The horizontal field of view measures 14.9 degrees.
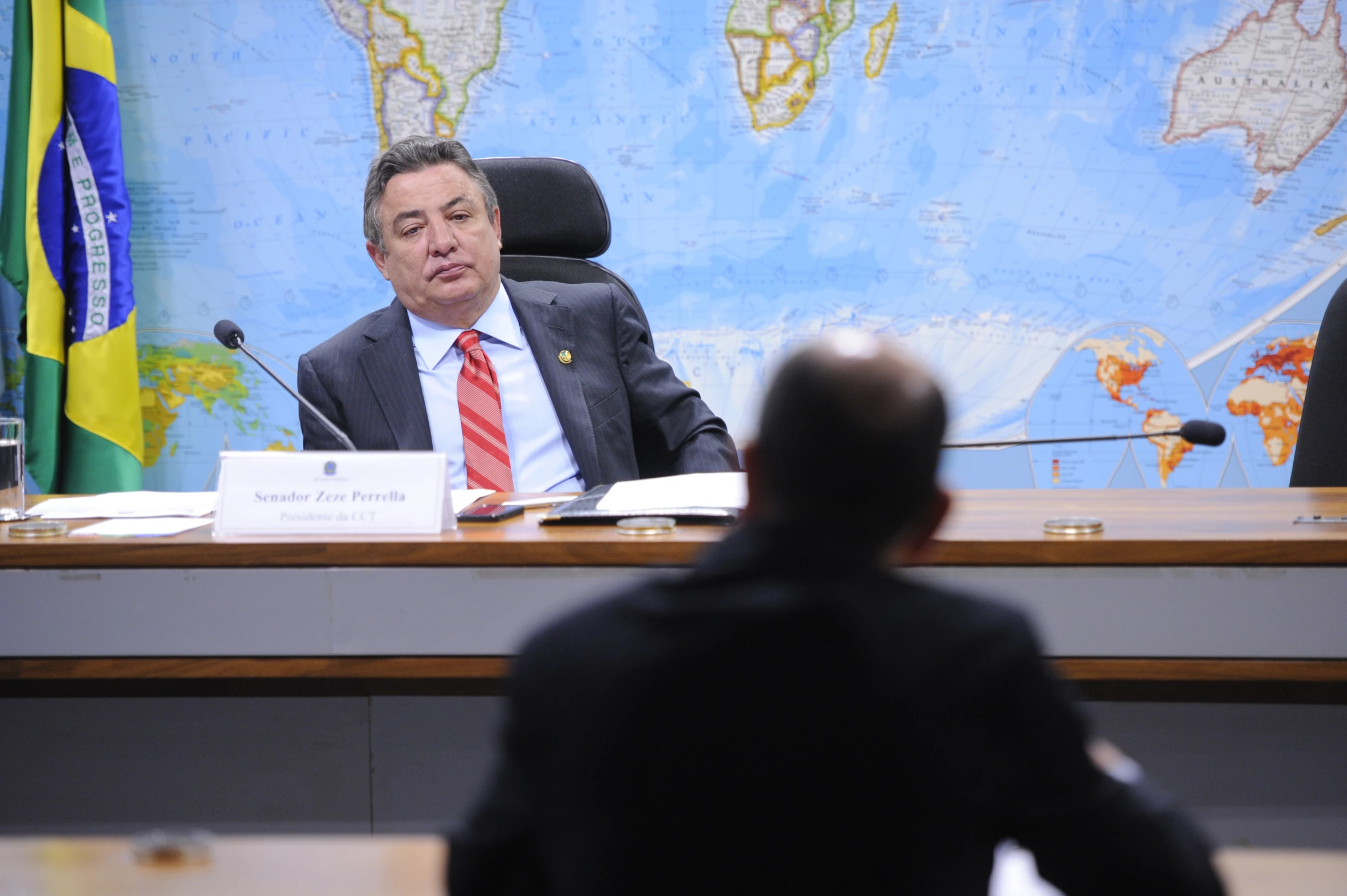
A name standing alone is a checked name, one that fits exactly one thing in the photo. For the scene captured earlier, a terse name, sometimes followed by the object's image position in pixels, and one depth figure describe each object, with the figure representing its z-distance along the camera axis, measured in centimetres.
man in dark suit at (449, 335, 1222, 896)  409
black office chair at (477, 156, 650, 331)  741
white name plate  632
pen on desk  662
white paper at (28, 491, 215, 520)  659
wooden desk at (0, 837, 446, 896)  520
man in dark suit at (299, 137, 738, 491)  719
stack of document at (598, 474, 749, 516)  643
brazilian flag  844
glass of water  656
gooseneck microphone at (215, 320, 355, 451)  679
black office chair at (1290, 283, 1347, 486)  696
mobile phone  643
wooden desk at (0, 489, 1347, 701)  617
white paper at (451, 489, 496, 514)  660
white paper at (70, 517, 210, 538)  638
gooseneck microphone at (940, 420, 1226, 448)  661
